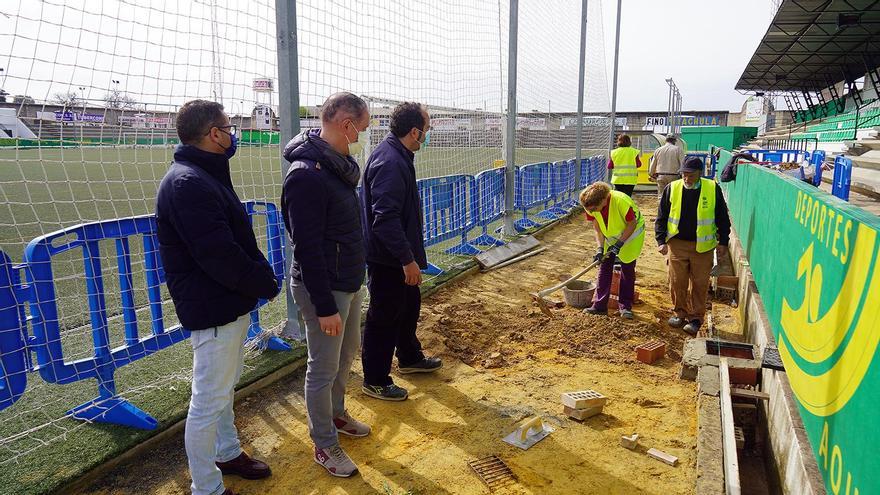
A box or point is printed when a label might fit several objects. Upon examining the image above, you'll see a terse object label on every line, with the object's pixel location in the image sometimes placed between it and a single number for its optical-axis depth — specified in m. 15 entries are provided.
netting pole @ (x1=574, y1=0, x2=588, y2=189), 13.41
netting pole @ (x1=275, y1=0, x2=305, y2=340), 4.21
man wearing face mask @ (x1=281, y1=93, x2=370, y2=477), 2.75
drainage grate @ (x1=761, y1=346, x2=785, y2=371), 3.50
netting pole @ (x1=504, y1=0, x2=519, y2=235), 8.71
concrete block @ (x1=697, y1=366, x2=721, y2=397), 3.75
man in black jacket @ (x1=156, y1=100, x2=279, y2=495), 2.36
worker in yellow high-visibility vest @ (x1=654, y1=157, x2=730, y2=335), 5.36
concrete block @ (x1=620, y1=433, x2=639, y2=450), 3.40
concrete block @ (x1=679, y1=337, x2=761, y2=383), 4.09
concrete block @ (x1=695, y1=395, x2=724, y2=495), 2.84
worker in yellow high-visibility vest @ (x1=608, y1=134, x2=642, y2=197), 9.66
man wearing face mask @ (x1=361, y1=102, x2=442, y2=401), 3.60
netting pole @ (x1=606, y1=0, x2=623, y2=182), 16.49
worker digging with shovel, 5.45
